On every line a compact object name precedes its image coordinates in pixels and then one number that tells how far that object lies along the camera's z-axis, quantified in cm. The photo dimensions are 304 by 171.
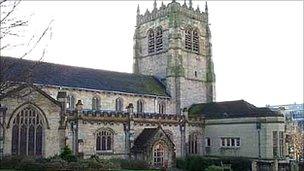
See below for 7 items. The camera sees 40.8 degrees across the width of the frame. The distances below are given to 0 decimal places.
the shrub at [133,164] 3544
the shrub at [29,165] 2625
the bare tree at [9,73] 1310
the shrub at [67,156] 2880
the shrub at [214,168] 3406
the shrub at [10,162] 2813
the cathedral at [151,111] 3353
